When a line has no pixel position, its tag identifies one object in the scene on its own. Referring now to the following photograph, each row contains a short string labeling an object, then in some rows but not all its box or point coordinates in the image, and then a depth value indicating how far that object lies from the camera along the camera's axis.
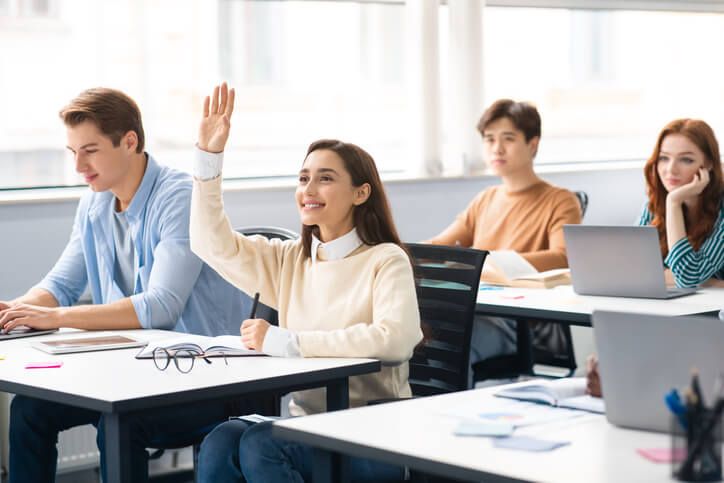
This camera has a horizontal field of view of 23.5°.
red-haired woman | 5.62
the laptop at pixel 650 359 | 2.59
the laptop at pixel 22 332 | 4.62
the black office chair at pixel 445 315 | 4.60
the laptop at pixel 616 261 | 5.11
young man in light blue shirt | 4.48
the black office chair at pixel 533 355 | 5.98
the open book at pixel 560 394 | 3.05
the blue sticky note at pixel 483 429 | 2.77
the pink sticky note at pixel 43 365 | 3.92
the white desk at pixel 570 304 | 4.93
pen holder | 2.31
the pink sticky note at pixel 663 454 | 2.33
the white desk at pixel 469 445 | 2.45
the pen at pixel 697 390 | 2.31
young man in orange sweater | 6.80
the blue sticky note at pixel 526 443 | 2.64
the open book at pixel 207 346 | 4.01
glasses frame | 3.86
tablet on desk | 4.22
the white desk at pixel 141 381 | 3.34
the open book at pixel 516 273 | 5.86
